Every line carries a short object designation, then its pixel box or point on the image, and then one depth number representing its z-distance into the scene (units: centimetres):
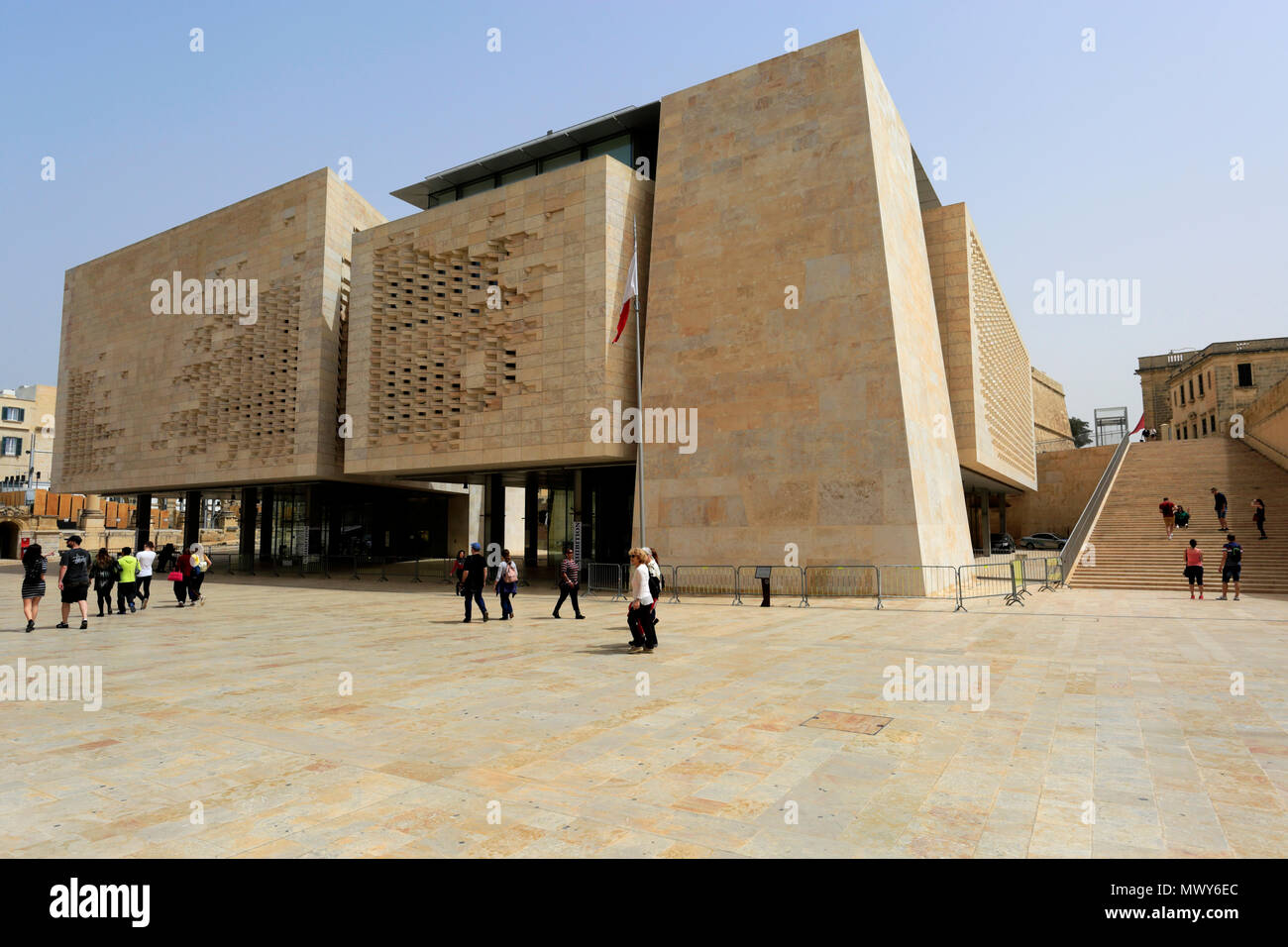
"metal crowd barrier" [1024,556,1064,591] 2216
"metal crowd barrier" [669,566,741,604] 2191
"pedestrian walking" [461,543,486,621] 1473
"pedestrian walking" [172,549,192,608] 1858
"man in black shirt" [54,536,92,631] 1356
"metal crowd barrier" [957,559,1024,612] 1988
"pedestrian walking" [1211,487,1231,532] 2453
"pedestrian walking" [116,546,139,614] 1633
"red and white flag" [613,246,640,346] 2219
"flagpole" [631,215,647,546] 2281
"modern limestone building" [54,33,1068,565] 2139
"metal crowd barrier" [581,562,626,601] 2272
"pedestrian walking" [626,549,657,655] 1077
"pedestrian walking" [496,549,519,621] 1486
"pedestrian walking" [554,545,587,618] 1462
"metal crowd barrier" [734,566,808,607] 2086
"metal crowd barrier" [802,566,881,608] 2002
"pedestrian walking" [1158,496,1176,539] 2431
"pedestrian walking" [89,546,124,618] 1597
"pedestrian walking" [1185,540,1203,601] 1820
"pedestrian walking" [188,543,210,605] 1892
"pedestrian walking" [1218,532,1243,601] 1741
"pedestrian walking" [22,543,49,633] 1311
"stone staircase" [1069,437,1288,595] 2164
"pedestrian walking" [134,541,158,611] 1788
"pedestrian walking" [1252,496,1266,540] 2259
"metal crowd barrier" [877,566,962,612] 1953
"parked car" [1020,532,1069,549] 4647
